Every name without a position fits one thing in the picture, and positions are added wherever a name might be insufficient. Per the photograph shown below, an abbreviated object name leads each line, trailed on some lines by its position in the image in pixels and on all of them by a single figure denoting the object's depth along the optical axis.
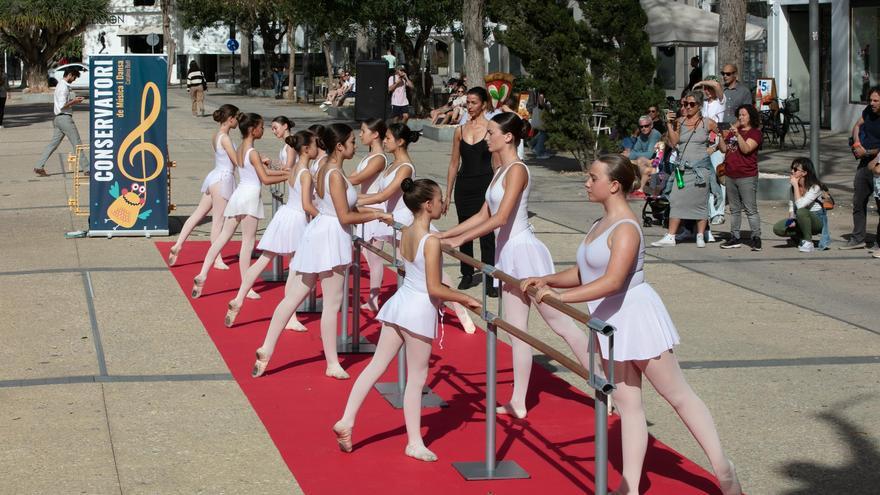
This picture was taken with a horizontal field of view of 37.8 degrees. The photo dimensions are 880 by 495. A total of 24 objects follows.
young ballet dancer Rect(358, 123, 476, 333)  10.05
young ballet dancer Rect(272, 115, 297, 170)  11.63
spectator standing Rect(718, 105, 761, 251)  14.20
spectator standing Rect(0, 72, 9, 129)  36.34
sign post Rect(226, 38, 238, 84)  66.56
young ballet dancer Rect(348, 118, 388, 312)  10.41
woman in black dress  11.54
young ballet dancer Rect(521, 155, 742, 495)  5.86
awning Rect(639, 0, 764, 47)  26.58
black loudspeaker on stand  20.14
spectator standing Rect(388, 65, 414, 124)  34.00
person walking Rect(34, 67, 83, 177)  21.07
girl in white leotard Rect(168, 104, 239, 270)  12.61
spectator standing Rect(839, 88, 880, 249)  14.12
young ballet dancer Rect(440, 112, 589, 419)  7.72
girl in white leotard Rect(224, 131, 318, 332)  9.84
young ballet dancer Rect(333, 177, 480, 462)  6.82
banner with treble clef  15.46
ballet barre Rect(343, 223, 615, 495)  5.35
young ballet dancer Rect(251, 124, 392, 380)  8.68
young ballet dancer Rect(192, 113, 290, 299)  11.55
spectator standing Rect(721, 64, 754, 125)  17.84
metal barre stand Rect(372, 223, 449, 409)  8.23
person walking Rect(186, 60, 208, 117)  41.19
